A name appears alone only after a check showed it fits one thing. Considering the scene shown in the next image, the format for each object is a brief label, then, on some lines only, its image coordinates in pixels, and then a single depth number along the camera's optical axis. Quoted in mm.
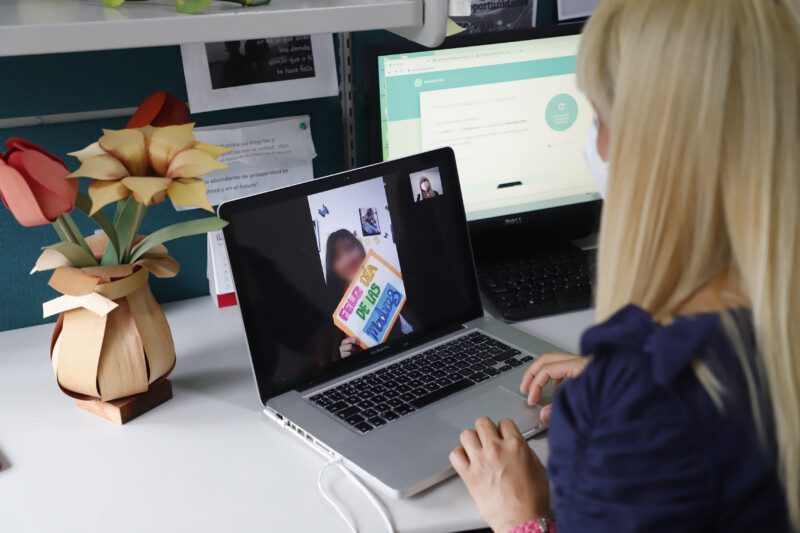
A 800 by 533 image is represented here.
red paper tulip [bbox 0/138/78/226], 922
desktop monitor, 1254
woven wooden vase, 1006
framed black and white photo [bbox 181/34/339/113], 1232
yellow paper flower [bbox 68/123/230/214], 962
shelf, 871
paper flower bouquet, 945
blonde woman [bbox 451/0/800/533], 668
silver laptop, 985
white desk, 856
